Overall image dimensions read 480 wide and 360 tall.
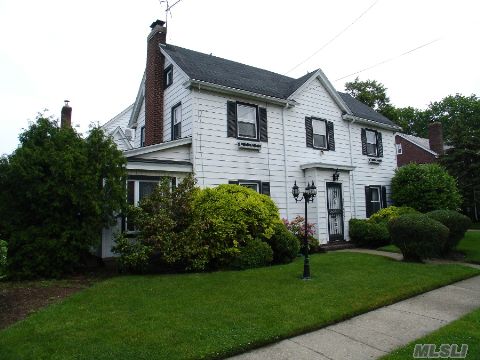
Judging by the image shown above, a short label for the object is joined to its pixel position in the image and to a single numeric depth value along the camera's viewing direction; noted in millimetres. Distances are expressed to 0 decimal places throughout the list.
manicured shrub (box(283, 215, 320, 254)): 12516
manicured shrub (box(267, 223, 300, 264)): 10664
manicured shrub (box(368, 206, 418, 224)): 15766
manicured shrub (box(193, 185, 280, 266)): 9578
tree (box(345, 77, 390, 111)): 34406
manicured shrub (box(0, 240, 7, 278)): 5914
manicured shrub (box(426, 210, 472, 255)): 11398
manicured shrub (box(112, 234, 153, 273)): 8805
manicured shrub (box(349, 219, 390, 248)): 14391
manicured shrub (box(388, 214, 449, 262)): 10070
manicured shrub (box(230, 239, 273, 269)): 9602
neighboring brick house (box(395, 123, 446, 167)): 30391
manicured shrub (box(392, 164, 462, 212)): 16797
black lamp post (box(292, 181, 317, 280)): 8328
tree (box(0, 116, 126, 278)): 8438
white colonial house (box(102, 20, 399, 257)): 12156
